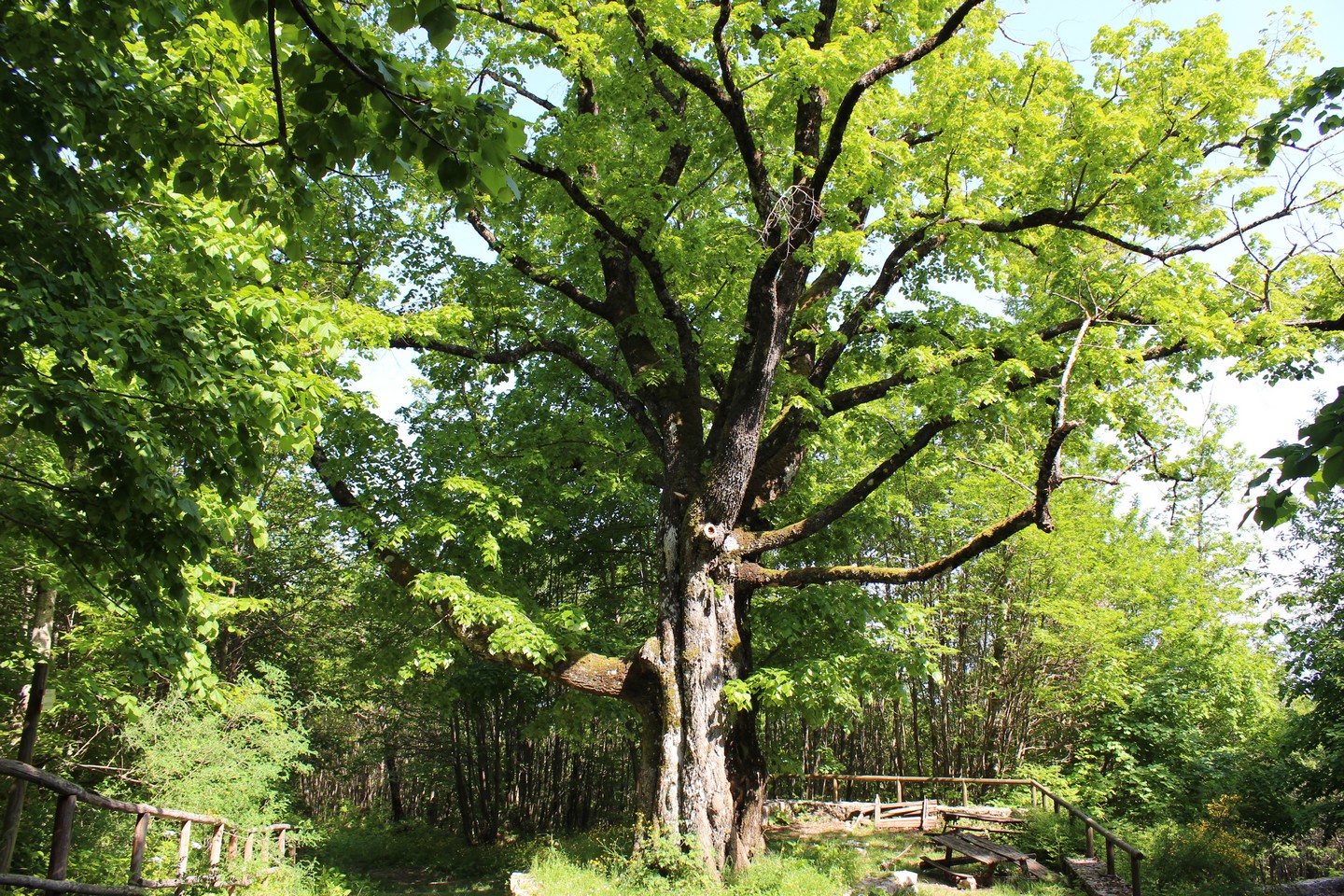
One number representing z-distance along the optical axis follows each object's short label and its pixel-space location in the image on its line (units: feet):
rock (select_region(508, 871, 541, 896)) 25.73
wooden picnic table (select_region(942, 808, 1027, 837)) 42.78
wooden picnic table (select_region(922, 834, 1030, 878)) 32.99
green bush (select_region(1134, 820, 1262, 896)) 30.01
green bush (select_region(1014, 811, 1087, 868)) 37.81
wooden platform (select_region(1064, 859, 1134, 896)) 30.58
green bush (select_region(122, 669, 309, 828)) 29.76
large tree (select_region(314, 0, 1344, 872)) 26.53
